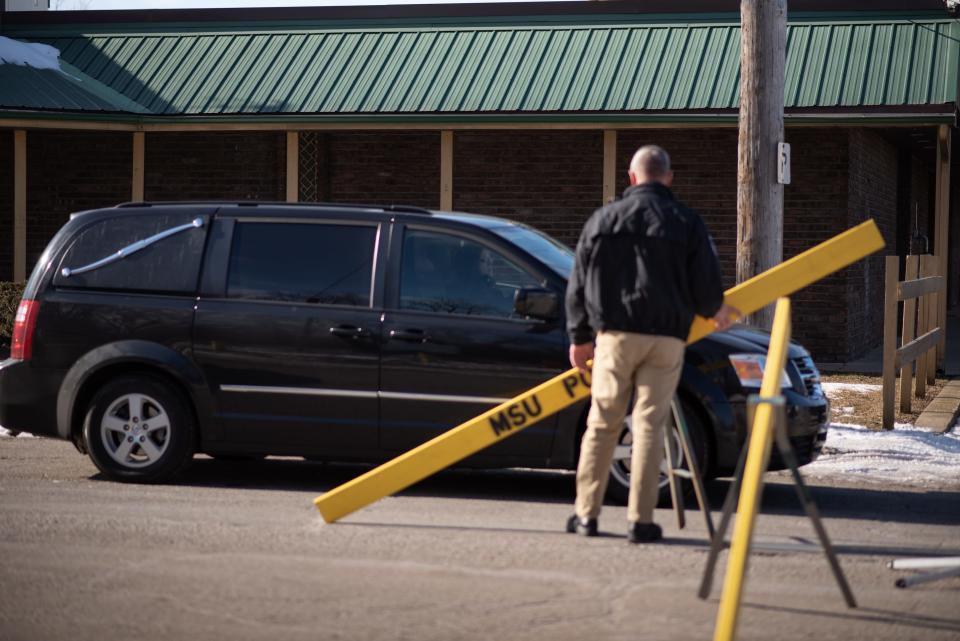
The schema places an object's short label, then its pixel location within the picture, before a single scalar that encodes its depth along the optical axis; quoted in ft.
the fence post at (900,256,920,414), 41.11
